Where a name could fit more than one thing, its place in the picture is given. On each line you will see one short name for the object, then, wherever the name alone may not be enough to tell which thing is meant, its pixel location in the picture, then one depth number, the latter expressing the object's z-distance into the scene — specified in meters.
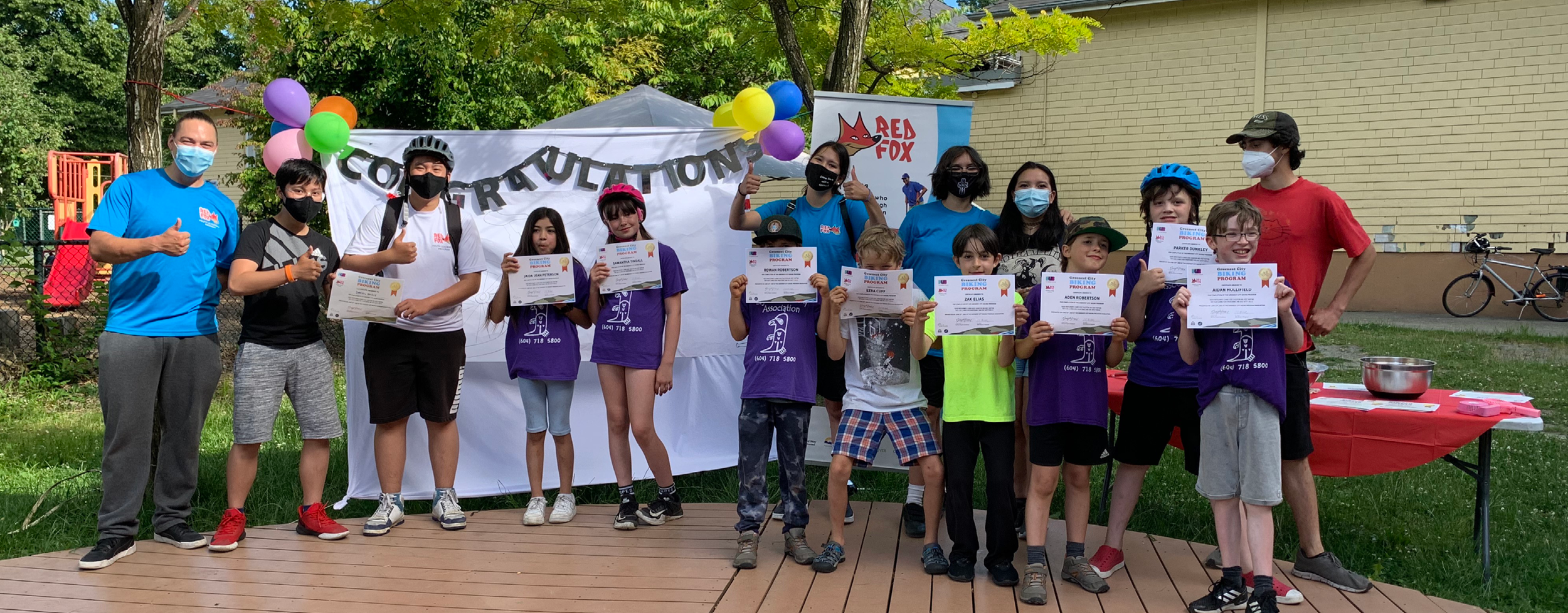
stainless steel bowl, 4.38
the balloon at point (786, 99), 5.52
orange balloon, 5.08
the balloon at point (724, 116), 5.71
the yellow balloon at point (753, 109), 5.34
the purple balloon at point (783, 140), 5.38
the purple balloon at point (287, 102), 4.82
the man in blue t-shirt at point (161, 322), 4.20
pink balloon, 4.84
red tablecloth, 4.01
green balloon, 4.83
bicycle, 12.80
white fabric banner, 5.43
